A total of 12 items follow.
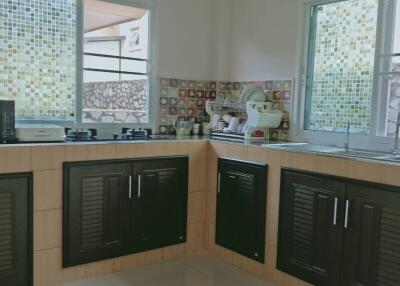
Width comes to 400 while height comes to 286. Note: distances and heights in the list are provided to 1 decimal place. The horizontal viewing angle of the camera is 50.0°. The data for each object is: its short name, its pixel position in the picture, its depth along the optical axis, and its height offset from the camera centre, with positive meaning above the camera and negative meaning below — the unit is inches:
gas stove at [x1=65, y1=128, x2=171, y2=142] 121.1 -9.0
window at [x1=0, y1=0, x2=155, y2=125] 119.3 +13.4
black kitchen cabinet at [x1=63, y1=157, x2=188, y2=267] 108.7 -27.3
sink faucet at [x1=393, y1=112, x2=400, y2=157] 106.0 -6.2
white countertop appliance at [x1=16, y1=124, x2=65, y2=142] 106.7 -7.5
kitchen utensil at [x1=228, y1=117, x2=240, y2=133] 142.6 -4.6
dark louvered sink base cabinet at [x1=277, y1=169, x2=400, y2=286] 87.1 -25.9
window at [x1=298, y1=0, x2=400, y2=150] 114.3 +12.7
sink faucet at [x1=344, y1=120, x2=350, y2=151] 119.0 -7.3
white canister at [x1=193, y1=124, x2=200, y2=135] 153.2 -7.0
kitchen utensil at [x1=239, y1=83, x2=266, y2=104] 144.7 +6.3
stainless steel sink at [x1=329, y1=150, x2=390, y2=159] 98.9 -9.4
